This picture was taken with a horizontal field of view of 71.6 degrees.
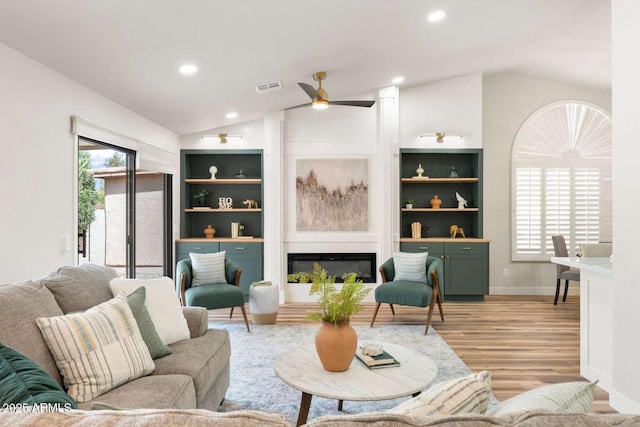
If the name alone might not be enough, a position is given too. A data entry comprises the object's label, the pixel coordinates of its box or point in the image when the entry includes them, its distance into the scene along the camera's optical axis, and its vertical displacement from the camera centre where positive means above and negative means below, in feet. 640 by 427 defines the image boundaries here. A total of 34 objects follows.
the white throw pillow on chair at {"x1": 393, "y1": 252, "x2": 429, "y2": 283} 16.83 -2.11
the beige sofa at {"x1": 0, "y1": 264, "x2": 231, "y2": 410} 5.97 -2.39
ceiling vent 15.72 +4.52
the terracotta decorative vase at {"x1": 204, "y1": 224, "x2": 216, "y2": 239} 21.89 -0.96
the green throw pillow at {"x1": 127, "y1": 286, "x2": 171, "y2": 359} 7.67 -2.01
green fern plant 7.90 -1.60
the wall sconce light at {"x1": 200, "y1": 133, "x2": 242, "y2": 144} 21.40 +3.69
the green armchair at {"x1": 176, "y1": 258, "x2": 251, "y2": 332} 14.83 -2.73
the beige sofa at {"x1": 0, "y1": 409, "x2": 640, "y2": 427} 2.29 -1.09
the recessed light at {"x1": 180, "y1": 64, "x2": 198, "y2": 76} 12.38 +4.08
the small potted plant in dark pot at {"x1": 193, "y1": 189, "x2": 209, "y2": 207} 22.35 +0.79
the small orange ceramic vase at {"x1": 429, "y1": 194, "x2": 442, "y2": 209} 21.65 +0.44
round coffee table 6.98 -2.83
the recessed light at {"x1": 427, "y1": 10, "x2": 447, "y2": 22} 12.63 +5.71
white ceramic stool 16.42 -3.41
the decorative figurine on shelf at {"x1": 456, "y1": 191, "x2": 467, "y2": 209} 21.70 +0.49
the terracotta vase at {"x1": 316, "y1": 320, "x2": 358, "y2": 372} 7.73 -2.34
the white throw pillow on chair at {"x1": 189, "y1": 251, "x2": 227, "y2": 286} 15.94 -2.06
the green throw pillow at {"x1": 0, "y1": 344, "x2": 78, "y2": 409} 3.64 -1.50
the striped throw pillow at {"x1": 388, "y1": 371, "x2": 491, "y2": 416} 3.22 -1.42
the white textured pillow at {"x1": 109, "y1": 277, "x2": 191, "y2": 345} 8.48 -1.85
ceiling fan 14.90 +4.05
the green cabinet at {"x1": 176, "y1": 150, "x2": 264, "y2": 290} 21.85 +1.06
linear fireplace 21.24 -2.44
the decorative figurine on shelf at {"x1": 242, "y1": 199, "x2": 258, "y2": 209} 21.85 +0.43
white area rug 9.43 -4.16
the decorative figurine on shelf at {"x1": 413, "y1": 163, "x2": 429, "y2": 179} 21.59 +1.92
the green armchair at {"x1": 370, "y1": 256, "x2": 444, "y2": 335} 15.58 -2.84
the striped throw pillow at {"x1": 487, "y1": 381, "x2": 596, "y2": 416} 3.20 -1.40
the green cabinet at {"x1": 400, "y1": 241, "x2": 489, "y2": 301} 20.67 -2.48
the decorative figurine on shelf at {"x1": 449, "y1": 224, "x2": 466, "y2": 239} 21.77 -0.94
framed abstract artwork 21.31 +0.88
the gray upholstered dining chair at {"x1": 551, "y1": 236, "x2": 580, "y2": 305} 19.71 -2.62
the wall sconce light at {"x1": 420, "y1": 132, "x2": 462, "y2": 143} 20.97 +3.62
